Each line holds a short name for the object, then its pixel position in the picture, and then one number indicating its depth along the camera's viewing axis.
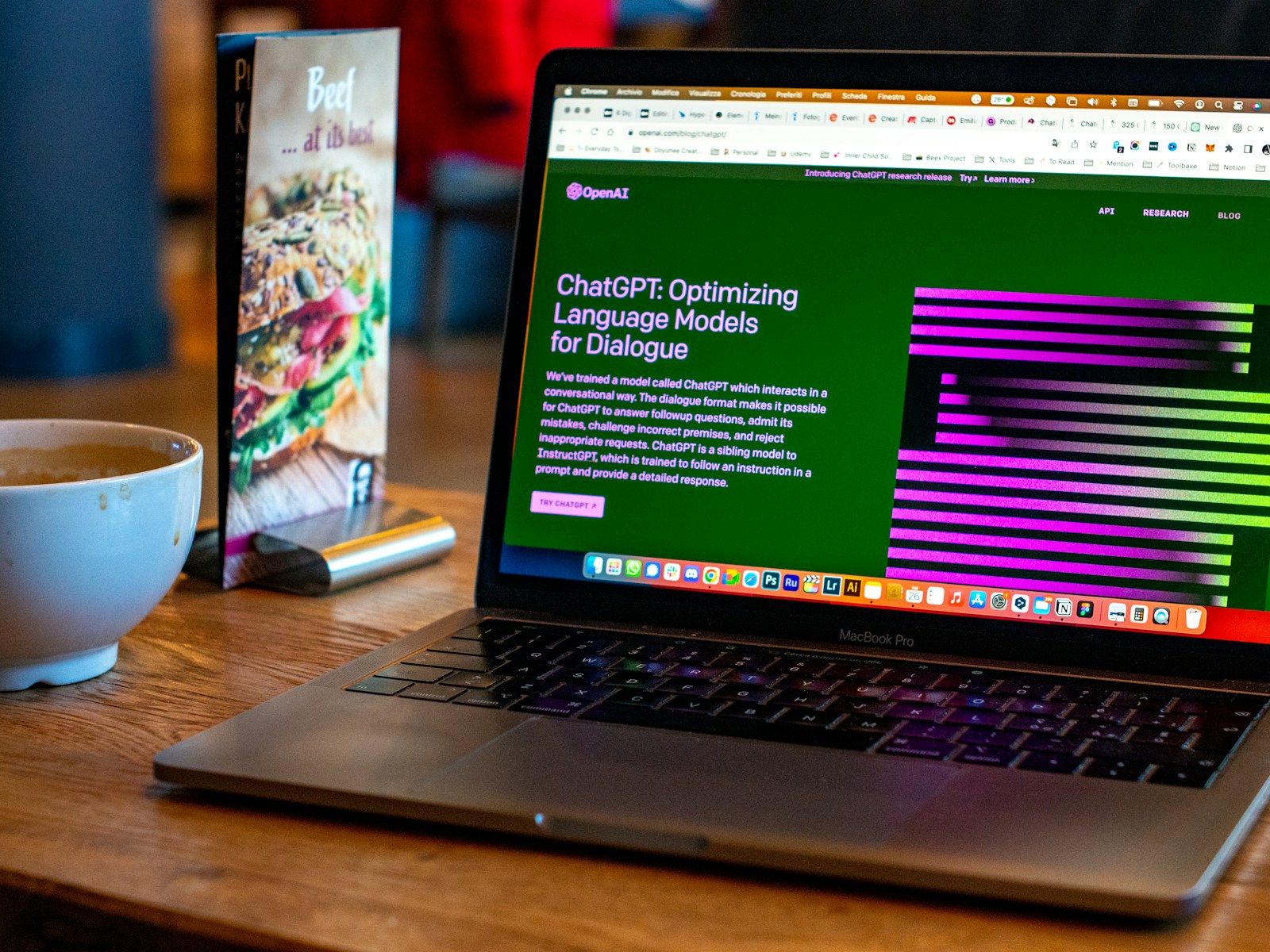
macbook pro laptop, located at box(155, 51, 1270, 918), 0.56
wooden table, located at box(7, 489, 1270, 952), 0.42
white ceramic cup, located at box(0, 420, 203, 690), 0.58
